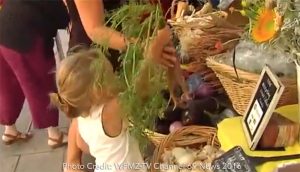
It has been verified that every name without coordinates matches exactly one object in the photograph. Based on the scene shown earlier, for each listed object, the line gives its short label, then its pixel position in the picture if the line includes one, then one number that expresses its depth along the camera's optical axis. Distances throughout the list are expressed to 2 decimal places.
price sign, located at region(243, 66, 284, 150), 1.25
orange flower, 1.23
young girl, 1.75
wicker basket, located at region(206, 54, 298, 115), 1.51
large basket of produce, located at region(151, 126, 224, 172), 1.86
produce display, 1.28
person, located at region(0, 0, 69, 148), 2.44
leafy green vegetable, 1.54
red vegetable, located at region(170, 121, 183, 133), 2.07
